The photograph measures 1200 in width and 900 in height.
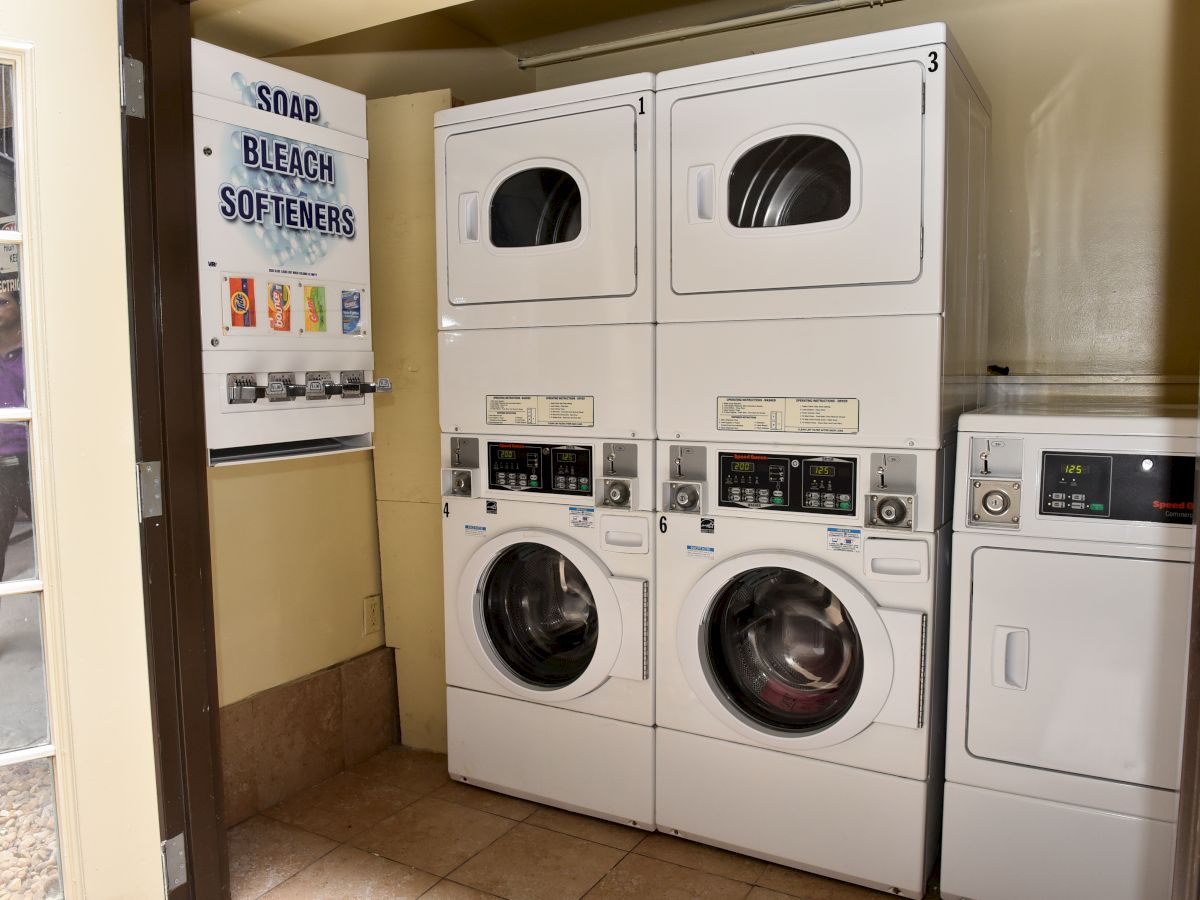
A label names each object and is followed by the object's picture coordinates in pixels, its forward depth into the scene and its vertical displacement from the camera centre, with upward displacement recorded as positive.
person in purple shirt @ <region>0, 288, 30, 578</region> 1.87 -0.11
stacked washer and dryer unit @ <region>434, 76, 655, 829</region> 2.59 -0.20
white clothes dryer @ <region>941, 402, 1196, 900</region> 2.07 -0.65
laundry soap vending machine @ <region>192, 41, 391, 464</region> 2.36 +0.32
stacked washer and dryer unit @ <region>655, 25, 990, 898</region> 2.24 -0.16
